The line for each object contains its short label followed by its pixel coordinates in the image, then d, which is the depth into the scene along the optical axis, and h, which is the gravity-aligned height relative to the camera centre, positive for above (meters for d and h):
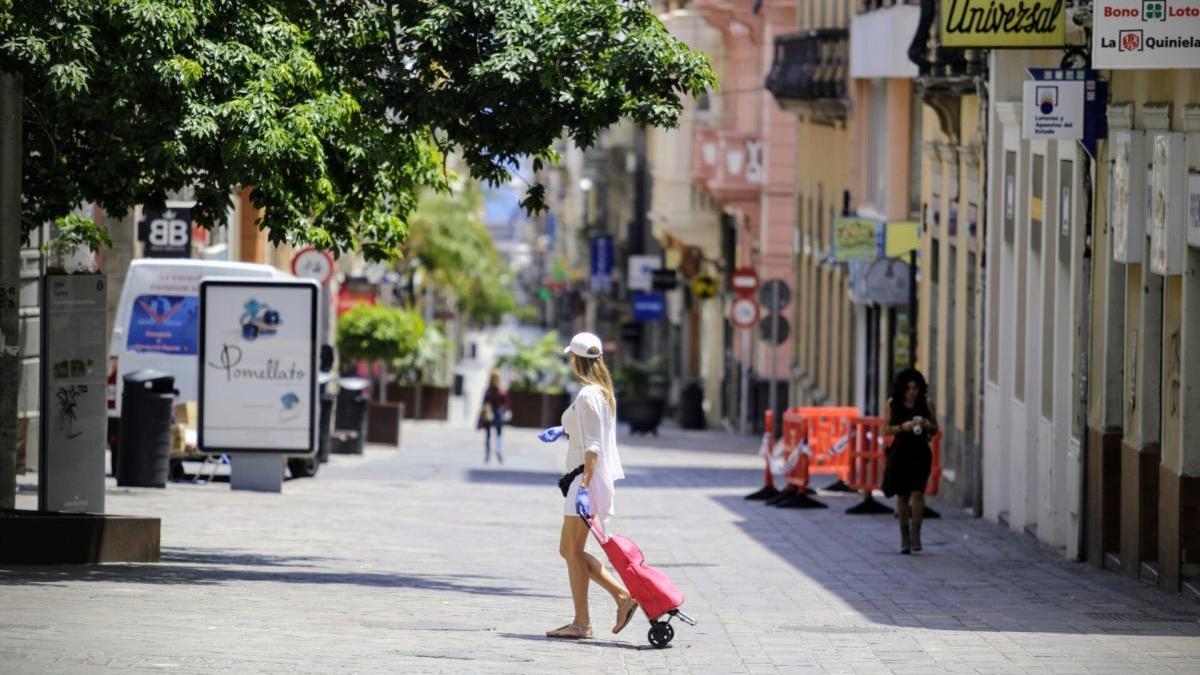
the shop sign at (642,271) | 83.62 +1.61
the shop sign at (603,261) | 106.81 +2.44
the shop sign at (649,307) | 77.12 +0.37
